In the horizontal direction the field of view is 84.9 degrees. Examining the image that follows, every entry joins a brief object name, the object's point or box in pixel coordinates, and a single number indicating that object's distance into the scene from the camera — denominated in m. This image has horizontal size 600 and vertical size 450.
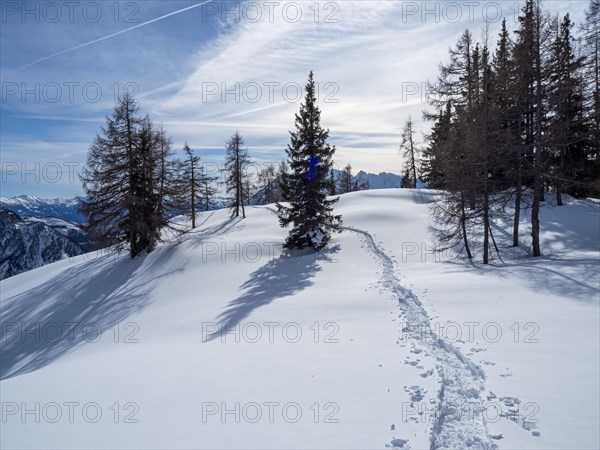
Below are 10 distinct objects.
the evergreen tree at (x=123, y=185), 22.25
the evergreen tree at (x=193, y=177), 36.88
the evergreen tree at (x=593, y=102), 18.95
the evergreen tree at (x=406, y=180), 50.42
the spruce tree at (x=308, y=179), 21.72
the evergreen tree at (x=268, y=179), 67.59
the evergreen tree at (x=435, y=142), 20.36
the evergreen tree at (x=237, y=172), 38.84
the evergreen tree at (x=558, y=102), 14.98
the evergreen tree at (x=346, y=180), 67.18
